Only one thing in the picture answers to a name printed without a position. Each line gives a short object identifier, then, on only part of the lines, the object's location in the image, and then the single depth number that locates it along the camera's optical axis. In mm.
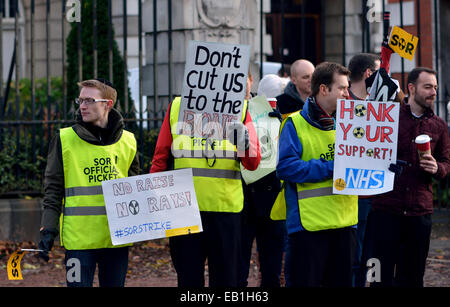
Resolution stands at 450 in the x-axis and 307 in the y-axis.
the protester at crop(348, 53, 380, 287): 12513
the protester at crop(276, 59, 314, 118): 13410
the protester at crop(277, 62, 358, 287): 10095
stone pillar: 19372
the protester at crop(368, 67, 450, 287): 11939
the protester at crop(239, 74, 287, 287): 12542
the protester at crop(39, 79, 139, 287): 10009
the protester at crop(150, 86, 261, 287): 10181
